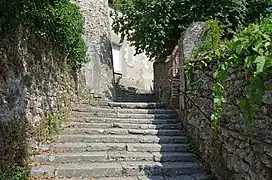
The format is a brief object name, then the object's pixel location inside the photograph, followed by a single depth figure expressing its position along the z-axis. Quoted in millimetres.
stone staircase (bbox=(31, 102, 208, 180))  4309
